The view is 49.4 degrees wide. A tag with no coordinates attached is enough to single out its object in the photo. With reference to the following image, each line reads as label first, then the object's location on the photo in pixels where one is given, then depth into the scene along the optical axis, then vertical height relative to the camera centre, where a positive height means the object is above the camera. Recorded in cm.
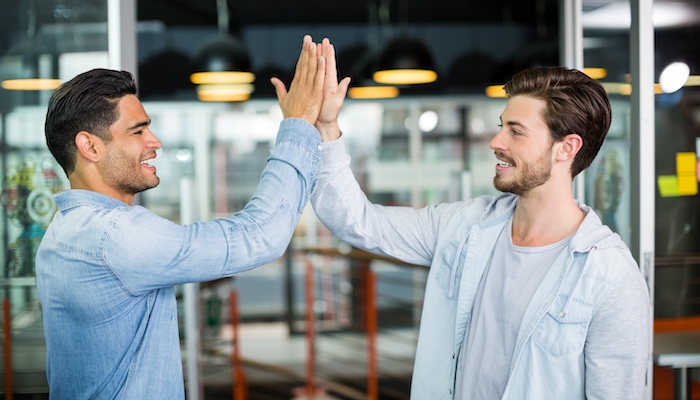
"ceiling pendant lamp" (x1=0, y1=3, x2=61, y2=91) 229 +37
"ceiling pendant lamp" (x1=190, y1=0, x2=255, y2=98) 508 +81
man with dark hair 144 -11
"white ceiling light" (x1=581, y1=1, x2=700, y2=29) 248 +55
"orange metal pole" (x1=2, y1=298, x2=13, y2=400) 237 -49
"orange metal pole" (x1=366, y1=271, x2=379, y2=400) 438 -95
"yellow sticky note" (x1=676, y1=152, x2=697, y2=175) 255 +4
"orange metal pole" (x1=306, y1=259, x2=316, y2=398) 493 -114
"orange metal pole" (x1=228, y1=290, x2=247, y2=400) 458 -114
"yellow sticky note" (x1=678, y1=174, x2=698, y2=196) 256 -4
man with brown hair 162 -20
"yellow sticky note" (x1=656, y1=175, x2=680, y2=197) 252 -4
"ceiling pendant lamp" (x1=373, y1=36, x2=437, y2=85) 509 +79
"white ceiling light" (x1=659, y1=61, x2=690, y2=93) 251 +32
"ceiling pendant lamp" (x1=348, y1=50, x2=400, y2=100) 704 +85
